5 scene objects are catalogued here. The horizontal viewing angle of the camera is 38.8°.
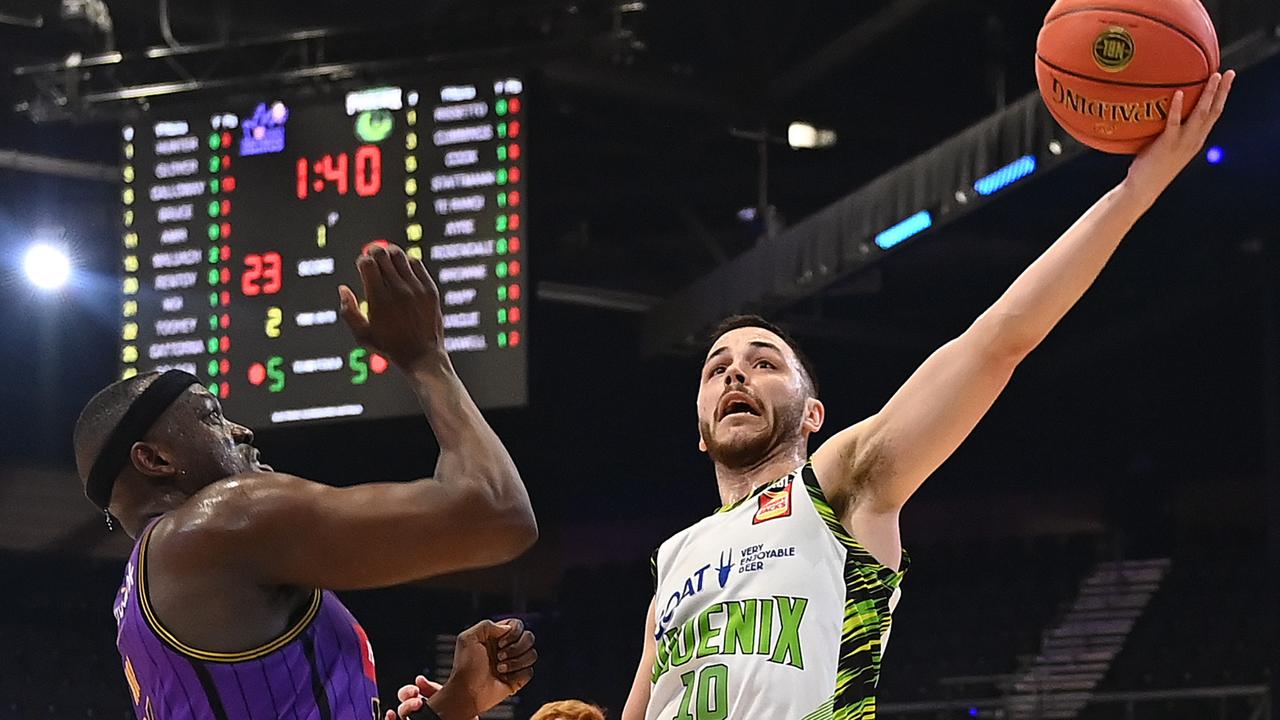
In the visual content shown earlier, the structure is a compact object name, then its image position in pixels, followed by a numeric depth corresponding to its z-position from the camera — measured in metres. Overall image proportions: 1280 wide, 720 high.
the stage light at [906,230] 9.88
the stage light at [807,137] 11.88
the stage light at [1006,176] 9.00
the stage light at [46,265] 12.29
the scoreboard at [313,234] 7.66
